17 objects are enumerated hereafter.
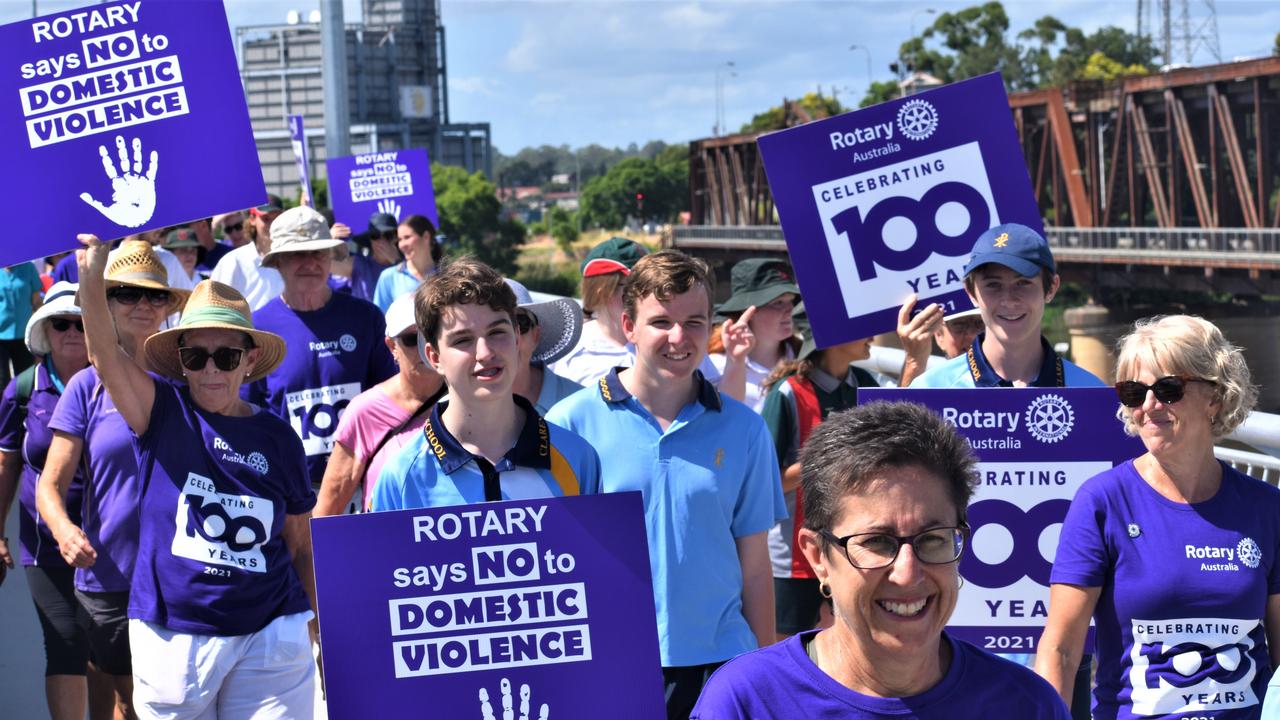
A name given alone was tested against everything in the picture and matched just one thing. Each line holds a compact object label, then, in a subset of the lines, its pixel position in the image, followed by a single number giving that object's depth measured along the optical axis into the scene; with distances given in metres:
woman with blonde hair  3.77
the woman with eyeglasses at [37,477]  5.52
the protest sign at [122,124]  5.03
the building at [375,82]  127.50
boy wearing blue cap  4.68
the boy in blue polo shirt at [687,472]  4.15
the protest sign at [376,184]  14.34
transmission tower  134.62
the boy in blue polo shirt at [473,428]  3.73
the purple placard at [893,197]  5.61
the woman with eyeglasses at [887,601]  2.49
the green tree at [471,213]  140.50
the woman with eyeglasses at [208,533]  4.49
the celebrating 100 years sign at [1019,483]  4.53
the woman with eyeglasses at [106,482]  4.79
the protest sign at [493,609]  3.53
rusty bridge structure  55.19
